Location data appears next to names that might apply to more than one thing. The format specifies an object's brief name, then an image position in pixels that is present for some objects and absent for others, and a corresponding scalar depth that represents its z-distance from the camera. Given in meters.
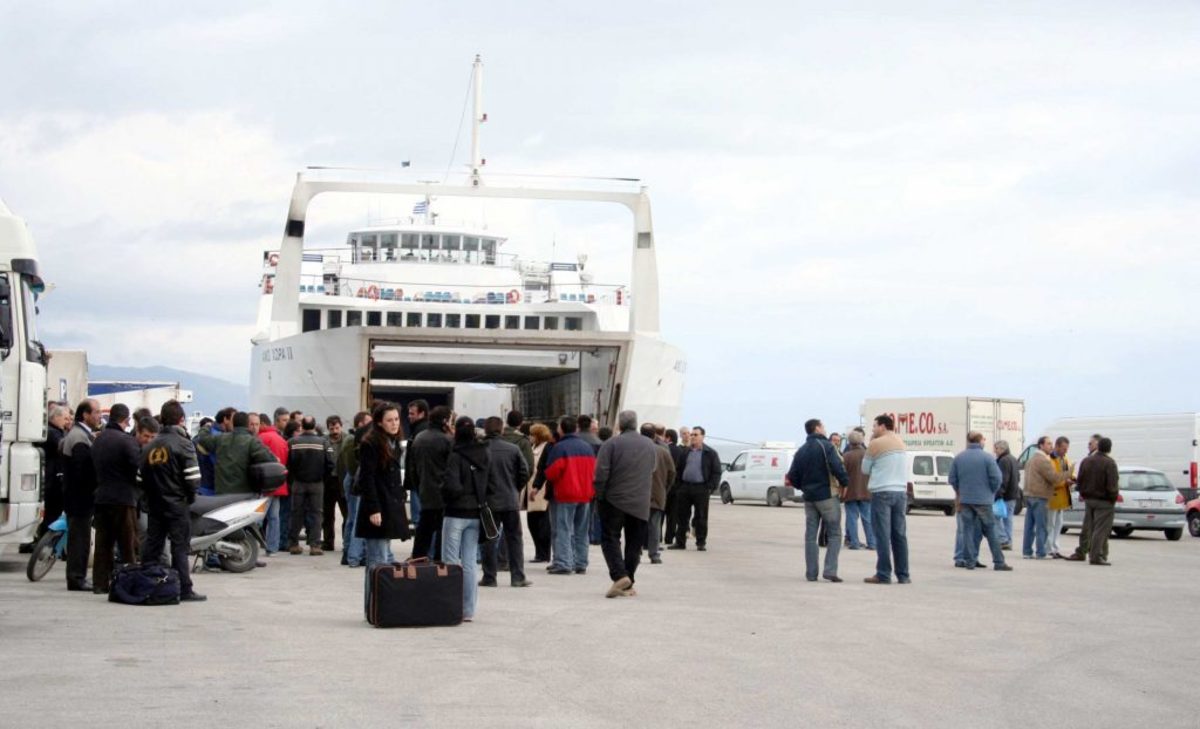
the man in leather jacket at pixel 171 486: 10.95
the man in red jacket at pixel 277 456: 15.98
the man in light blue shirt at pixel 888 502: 13.86
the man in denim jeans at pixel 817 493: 13.88
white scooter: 12.97
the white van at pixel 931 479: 31.81
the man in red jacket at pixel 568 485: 13.96
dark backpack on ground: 10.80
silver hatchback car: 22.64
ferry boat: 28.39
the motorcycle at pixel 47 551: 12.63
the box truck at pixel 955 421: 38.16
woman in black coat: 10.80
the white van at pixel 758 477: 35.62
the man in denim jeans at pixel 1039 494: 17.66
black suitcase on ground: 9.65
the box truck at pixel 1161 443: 29.06
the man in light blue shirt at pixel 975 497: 15.89
